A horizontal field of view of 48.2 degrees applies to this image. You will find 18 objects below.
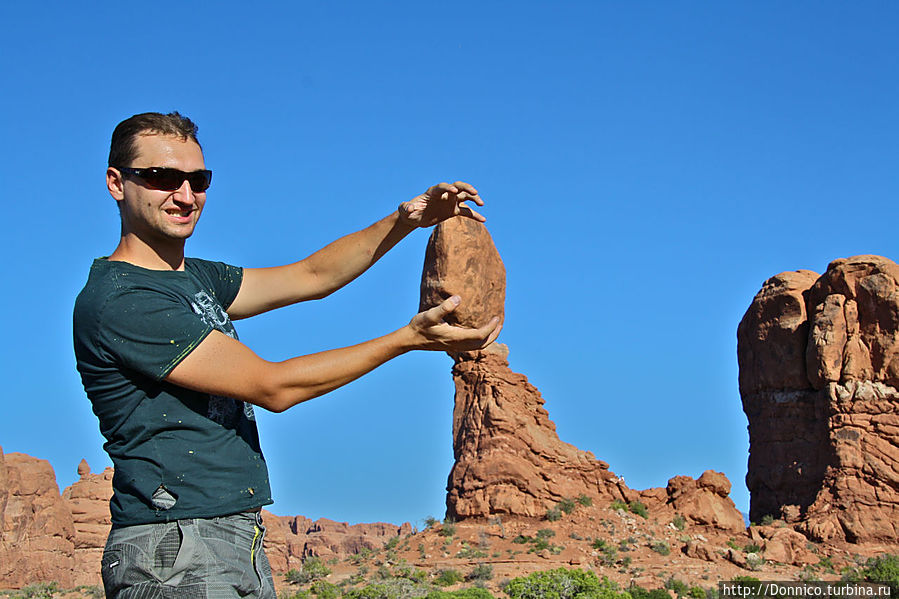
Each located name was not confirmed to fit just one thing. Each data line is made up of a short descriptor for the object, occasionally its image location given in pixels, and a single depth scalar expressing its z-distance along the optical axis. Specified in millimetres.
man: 3102
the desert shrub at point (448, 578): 24422
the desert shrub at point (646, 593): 22345
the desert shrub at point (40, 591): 27505
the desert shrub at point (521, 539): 28277
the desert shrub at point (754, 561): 26172
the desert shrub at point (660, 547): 27781
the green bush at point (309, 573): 27266
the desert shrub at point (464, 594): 20375
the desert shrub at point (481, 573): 24625
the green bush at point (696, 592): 23047
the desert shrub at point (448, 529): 29319
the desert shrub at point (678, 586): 23684
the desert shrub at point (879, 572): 23938
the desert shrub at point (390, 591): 21969
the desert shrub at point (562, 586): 20609
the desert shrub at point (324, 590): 22997
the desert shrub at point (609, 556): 26688
